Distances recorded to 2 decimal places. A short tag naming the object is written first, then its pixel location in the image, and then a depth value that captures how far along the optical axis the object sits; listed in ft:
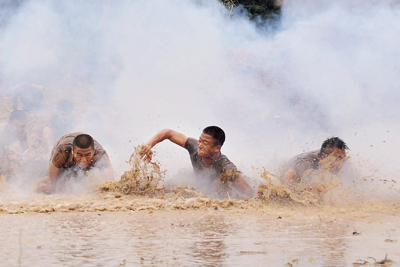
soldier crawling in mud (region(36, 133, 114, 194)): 45.79
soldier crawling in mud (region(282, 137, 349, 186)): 46.06
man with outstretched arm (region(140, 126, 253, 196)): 44.78
